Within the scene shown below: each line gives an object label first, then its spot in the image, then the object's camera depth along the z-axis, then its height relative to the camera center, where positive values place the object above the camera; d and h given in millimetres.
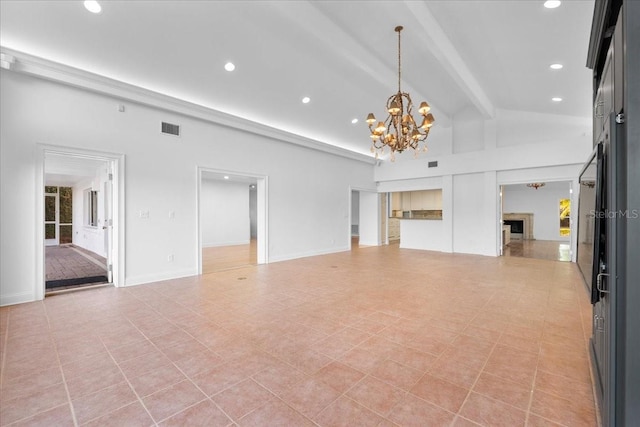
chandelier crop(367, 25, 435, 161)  4473 +1333
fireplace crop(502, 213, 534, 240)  12398 -524
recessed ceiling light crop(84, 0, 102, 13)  3242 +2300
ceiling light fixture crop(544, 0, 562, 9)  3113 +2221
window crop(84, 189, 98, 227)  8759 +151
